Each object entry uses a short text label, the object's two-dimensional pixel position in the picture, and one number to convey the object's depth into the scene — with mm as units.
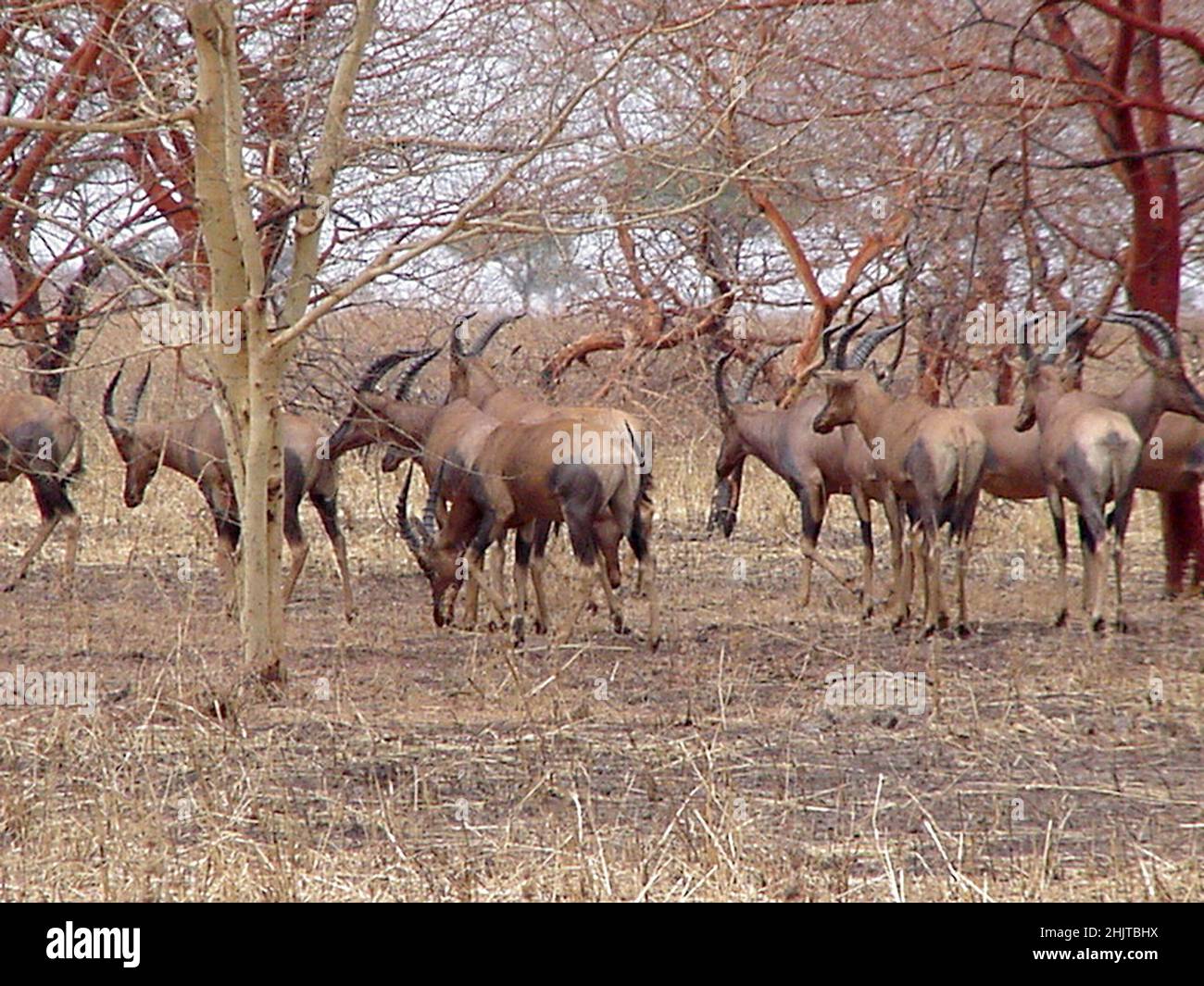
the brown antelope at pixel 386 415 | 11695
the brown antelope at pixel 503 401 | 11141
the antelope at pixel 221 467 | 11859
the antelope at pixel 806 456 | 12492
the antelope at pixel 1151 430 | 10969
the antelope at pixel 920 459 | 11000
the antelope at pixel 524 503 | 10445
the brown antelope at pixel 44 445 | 13516
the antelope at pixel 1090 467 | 10594
